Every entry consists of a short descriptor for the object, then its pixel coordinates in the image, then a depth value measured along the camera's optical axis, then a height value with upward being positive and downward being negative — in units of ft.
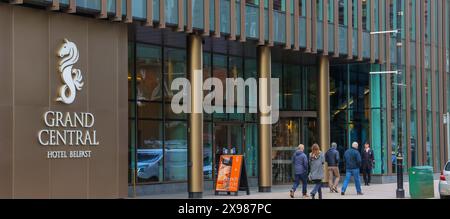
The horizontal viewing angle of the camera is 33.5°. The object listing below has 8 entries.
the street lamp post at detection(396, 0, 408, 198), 77.66 -3.30
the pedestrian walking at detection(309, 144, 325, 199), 73.77 -4.96
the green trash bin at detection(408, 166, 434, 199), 75.66 -6.89
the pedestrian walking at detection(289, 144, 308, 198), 76.28 -5.13
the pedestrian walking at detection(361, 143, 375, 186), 107.76 -6.75
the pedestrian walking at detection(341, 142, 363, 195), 84.23 -5.37
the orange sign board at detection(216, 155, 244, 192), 81.97 -6.15
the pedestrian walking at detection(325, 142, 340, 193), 88.09 -5.35
